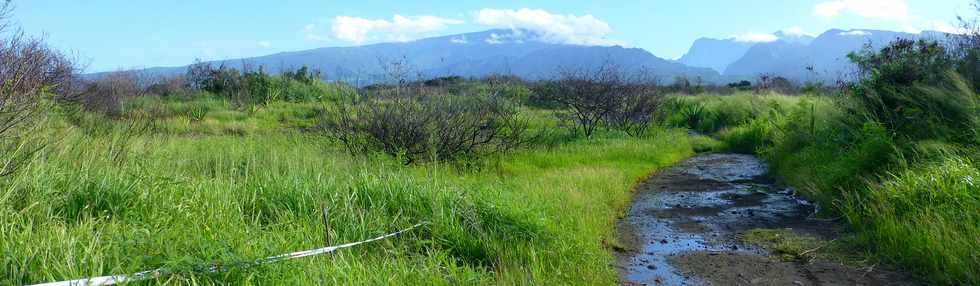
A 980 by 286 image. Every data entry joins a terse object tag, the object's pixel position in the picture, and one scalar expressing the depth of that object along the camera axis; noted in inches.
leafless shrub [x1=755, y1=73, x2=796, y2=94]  1412.3
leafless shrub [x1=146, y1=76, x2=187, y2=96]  1168.2
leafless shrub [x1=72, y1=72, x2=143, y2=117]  668.6
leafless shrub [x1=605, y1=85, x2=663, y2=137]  695.7
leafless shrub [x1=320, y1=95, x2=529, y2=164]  377.7
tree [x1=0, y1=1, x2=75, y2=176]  212.1
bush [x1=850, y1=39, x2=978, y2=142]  316.2
